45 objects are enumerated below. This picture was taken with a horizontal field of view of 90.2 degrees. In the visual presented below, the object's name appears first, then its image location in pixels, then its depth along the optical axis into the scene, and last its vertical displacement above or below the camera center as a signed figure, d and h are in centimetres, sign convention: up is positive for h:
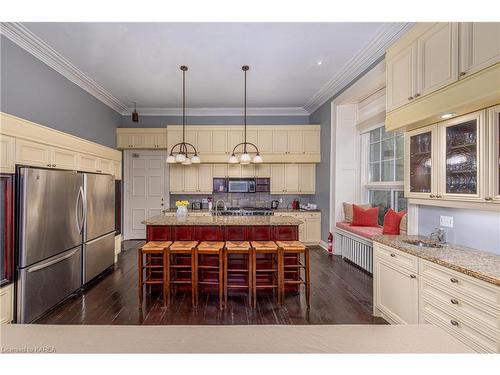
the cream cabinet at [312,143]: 561 +102
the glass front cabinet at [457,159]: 171 +24
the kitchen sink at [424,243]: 220 -50
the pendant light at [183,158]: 378 +45
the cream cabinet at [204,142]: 559 +102
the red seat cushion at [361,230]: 374 -66
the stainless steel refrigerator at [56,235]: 234 -55
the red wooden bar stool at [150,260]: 283 -85
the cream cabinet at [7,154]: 222 +30
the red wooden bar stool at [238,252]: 283 -73
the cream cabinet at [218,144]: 561 +99
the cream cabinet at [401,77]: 222 +107
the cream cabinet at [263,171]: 579 +39
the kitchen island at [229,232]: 325 -59
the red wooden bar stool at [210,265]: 283 -95
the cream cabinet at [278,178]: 580 +23
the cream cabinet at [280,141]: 563 +106
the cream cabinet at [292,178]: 580 +24
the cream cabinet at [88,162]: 347 +36
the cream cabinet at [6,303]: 220 -106
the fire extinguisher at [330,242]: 487 -105
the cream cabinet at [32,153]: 242 +35
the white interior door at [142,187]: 592 +0
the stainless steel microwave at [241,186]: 577 +4
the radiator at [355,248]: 384 -102
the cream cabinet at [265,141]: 562 +106
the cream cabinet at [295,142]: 562 +104
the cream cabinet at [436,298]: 148 -80
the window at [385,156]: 387 +55
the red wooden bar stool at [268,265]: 280 -95
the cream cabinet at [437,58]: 182 +103
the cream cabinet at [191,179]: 571 +20
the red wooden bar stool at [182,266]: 284 -97
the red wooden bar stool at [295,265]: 280 -80
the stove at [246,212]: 543 -53
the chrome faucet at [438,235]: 224 -42
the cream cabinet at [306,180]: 579 +19
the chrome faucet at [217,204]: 572 -38
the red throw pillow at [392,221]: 332 -44
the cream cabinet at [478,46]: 154 +94
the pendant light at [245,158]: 369 +45
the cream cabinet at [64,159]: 293 +35
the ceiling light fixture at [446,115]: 193 +58
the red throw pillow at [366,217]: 427 -49
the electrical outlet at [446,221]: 226 -30
